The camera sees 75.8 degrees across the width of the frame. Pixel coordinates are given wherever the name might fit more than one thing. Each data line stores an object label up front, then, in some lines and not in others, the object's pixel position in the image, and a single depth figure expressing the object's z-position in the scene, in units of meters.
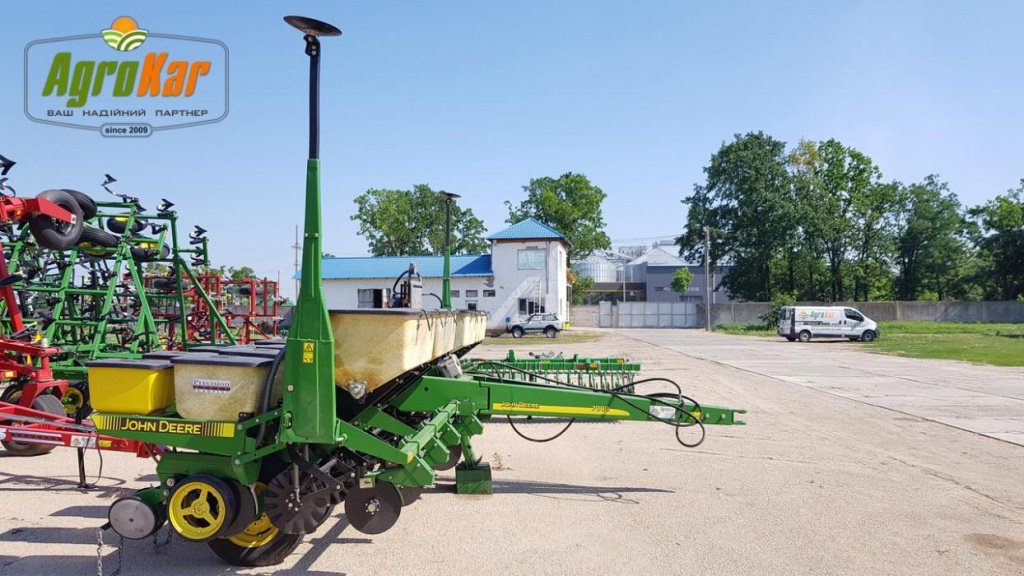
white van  35.59
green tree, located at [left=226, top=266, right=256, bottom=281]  75.30
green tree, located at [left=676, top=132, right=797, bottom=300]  58.00
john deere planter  4.14
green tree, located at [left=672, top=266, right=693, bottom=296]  73.94
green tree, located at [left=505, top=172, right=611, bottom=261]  62.53
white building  43.72
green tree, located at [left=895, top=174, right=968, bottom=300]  66.06
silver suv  39.66
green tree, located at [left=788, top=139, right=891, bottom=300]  58.75
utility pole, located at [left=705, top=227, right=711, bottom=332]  49.78
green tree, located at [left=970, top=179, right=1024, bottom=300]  58.91
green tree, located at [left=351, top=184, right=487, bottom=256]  68.69
